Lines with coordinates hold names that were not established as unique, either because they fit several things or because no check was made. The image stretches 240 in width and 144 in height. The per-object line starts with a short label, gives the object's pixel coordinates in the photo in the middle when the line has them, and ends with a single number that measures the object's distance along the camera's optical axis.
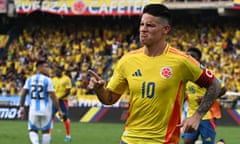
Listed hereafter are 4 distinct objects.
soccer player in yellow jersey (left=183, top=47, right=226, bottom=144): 12.08
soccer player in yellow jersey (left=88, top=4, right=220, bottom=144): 6.39
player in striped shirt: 13.77
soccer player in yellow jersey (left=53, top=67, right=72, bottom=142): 19.78
